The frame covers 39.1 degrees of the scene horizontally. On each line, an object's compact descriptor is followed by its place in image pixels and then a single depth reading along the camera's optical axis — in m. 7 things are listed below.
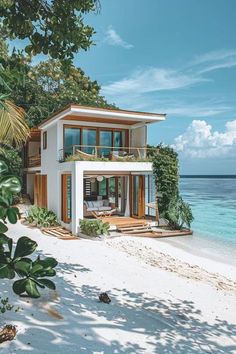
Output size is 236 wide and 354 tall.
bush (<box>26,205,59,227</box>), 16.63
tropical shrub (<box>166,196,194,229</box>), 17.23
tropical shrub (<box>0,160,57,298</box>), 1.69
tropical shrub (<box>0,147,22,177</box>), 22.76
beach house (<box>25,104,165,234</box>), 15.79
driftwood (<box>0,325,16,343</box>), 3.71
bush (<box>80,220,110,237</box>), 14.52
